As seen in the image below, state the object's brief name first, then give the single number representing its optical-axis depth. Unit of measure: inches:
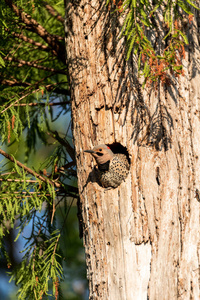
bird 271.9
